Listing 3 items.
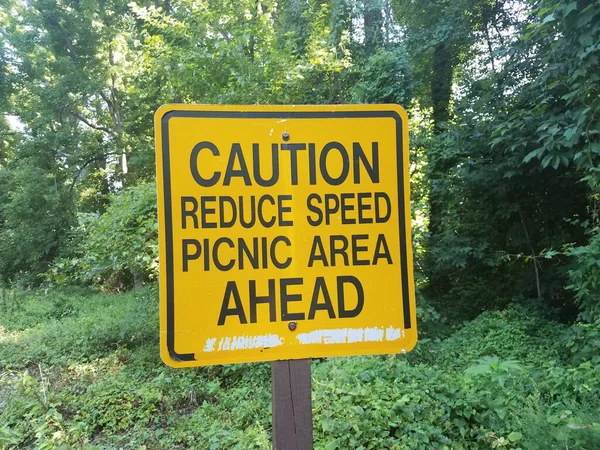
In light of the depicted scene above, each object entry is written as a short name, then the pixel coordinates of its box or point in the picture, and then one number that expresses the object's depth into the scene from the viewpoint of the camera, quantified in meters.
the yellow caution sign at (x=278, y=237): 1.22
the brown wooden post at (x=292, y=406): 1.29
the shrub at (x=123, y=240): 6.12
